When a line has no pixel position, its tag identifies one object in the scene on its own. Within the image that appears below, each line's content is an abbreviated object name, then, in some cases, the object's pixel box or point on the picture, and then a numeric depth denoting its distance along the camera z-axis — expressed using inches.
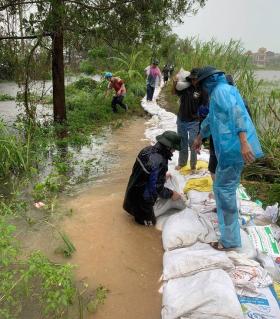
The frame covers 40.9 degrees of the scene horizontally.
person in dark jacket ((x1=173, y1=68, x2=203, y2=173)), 163.9
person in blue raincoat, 100.6
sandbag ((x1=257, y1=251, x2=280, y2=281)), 103.7
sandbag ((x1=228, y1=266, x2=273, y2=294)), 94.1
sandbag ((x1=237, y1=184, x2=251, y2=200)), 147.3
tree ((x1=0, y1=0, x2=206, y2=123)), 219.1
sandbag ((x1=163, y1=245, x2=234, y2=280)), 98.9
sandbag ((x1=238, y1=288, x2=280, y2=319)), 85.8
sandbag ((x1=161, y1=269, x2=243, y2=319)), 83.2
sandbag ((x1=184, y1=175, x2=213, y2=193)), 151.7
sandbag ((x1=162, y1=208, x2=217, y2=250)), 114.6
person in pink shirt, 389.1
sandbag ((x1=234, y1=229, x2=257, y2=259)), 109.0
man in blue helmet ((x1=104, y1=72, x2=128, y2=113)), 339.0
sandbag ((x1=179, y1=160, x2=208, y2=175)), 173.5
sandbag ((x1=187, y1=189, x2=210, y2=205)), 143.2
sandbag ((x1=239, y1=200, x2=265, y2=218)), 135.1
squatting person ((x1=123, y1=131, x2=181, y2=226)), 124.7
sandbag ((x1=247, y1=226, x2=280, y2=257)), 113.0
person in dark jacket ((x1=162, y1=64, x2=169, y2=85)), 575.0
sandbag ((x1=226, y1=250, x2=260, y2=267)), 102.4
